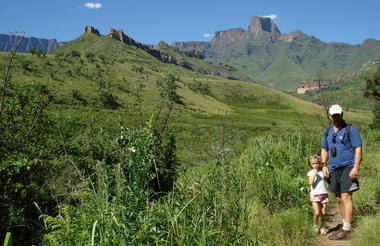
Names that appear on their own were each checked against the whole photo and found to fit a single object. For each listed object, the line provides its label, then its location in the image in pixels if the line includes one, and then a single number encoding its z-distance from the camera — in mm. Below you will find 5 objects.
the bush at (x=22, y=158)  6516
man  5023
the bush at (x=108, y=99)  62247
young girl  5395
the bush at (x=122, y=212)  2904
